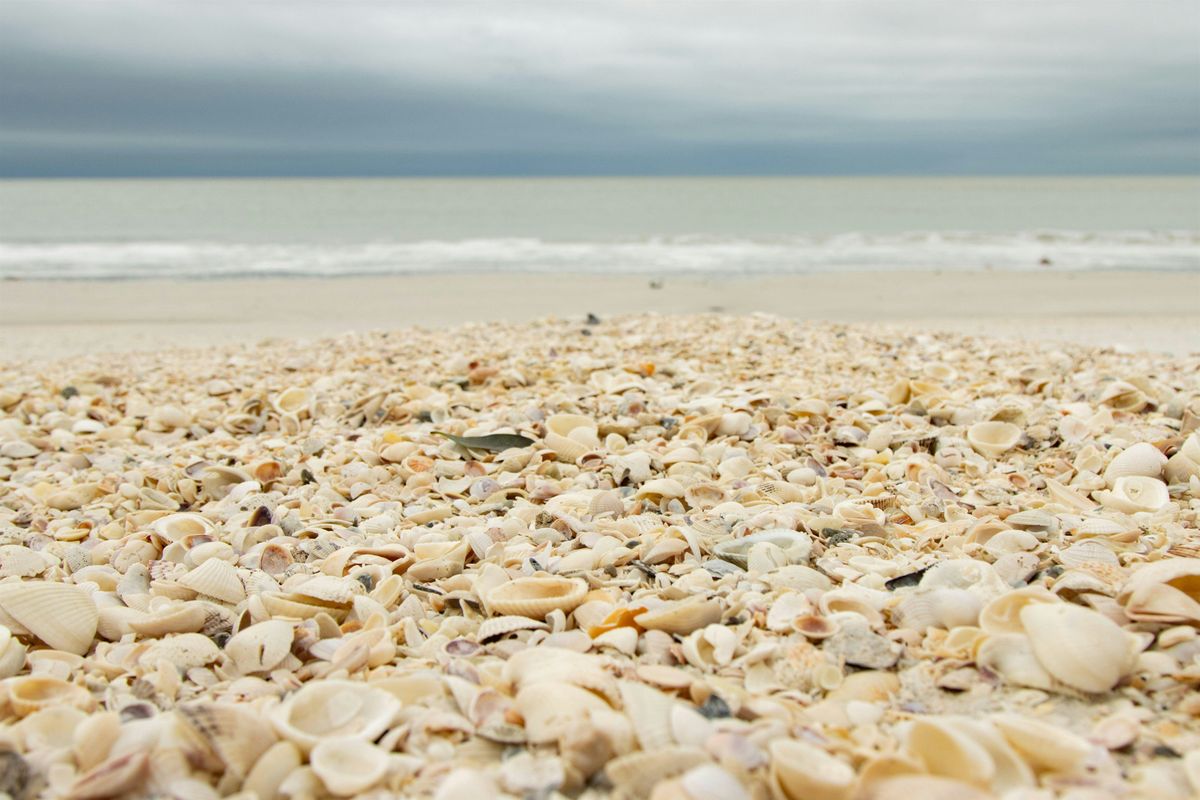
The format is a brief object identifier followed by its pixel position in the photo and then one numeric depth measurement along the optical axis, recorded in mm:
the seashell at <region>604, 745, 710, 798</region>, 319
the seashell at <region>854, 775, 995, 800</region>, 302
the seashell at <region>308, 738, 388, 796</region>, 326
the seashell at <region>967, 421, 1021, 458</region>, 665
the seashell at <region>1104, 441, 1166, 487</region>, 573
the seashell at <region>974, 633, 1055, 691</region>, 363
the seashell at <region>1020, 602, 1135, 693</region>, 357
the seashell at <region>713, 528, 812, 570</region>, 479
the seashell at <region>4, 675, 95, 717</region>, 367
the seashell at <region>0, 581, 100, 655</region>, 423
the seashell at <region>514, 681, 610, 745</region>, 341
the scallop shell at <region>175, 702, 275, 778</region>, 332
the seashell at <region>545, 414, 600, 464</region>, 665
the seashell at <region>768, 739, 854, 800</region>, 312
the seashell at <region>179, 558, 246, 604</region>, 463
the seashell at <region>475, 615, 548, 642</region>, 420
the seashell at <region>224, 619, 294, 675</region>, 408
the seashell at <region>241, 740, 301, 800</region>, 328
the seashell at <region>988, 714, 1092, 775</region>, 322
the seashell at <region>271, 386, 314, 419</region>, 861
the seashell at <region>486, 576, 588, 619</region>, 434
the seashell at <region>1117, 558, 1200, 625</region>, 384
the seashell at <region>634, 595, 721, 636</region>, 410
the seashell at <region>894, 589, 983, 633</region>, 401
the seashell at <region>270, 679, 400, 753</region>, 349
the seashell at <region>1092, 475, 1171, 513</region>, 531
